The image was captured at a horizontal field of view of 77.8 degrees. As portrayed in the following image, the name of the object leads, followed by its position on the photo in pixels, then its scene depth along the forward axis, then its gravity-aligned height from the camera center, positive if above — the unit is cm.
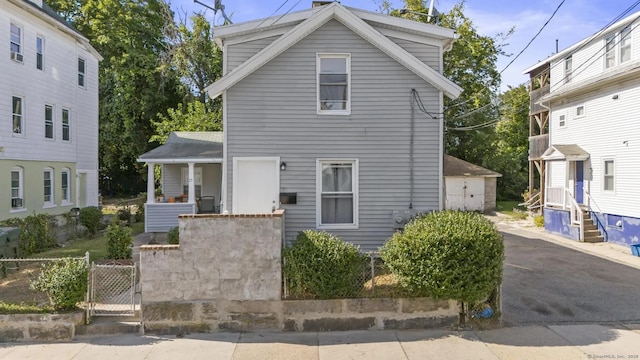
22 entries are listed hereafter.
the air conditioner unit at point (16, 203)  1449 -103
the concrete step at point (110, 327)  610 -234
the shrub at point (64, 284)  595 -165
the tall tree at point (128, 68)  2577 +714
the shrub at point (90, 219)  1587 -178
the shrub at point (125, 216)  1836 -187
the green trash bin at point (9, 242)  942 -167
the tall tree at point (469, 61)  2380 +724
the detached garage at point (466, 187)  2497 -54
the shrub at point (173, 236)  983 -152
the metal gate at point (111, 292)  637 -211
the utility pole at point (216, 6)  1073 +472
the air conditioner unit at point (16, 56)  1444 +438
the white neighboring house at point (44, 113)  1422 +259
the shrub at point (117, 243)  924 -157
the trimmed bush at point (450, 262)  614 -132
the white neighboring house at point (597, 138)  1366 +162
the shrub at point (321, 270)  635 -150
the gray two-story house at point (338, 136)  939 +97
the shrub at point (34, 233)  1159 -180
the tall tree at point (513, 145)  3017 +273
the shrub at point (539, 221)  1884 -199
